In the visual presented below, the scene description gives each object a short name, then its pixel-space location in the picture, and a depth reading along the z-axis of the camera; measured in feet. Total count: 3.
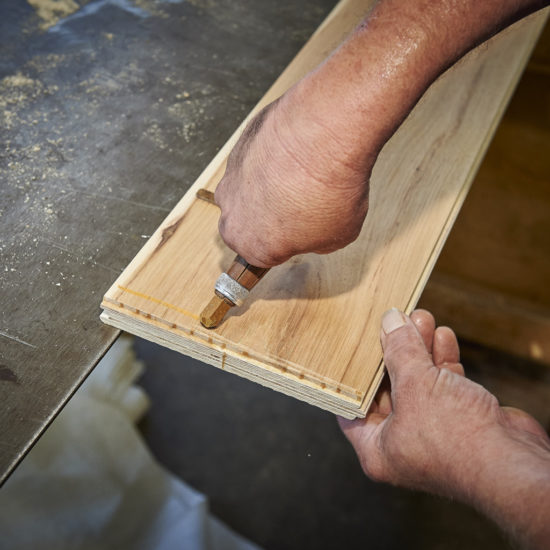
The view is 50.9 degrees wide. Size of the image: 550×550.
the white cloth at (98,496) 5.91
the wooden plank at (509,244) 7.34
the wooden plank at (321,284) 3.39
